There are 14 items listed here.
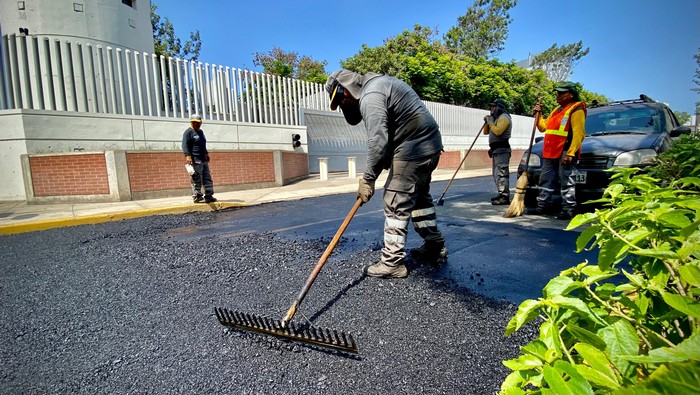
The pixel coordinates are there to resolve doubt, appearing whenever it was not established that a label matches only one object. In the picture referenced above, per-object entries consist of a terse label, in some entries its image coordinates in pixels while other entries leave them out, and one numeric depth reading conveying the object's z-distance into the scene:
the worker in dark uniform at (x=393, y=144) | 2.83
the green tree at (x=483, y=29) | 36.25
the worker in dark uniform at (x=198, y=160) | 7.06
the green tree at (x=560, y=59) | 42.69
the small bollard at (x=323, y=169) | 12.33
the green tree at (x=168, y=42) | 26.99
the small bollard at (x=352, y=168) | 13.20
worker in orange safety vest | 4.60
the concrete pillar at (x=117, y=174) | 7.78
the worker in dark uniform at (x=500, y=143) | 6.07
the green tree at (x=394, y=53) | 20.73
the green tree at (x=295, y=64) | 29.01
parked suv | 4.63
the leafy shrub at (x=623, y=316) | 0.52
